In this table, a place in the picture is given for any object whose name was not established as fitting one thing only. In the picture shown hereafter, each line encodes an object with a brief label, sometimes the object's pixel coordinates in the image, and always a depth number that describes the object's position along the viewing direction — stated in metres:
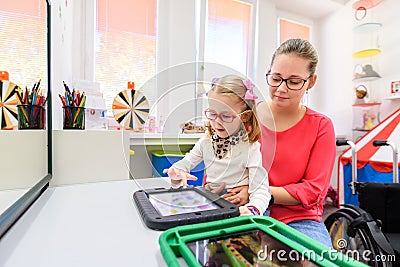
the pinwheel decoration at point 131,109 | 0.63
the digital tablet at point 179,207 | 0.35
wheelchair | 0.80
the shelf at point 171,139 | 0.54
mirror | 0.47
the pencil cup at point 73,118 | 0.83
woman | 0.62
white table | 0.27
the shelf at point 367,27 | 2.11
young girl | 0.49
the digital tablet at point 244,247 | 0.24
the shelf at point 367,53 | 2.13
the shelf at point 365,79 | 2.17
